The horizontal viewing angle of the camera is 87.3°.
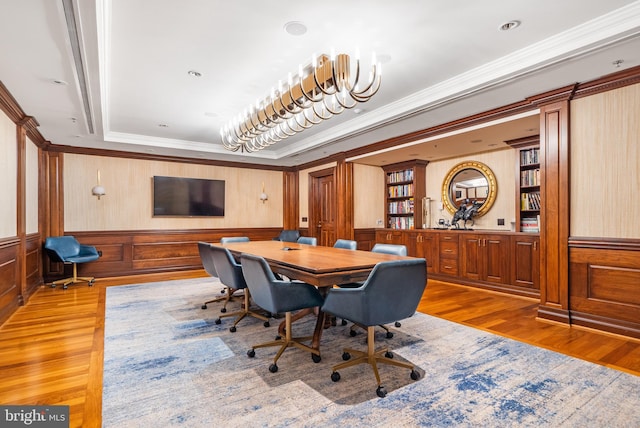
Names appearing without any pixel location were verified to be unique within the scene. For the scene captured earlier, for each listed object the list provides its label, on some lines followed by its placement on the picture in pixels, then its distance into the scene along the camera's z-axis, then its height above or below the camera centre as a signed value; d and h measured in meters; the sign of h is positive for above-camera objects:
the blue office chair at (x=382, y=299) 2.09 -0.57
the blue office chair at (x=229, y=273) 3.25 -0.60
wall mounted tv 6.75 +0.33
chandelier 2.52 +1.03
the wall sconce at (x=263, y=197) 7.92 +0.36
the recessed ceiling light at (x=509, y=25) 2.55 +1.43
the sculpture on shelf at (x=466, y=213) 5.62 -0.03
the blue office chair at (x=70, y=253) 5.24 -0.65
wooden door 7.22 +0.12
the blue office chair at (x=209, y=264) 3.64 -0.58
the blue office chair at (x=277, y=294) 2.39 -0.61
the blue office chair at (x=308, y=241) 4.80 -0.42
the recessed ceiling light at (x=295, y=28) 2.55 +1.44
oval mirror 5.51 +0.42
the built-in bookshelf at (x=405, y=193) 6.43 +0.36
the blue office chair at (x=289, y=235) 7.54 -0.52
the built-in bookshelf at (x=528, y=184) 4.79 +0.38
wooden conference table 2.37 -0.42
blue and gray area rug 1.85 -1.14
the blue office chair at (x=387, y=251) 3.16 -0.42
